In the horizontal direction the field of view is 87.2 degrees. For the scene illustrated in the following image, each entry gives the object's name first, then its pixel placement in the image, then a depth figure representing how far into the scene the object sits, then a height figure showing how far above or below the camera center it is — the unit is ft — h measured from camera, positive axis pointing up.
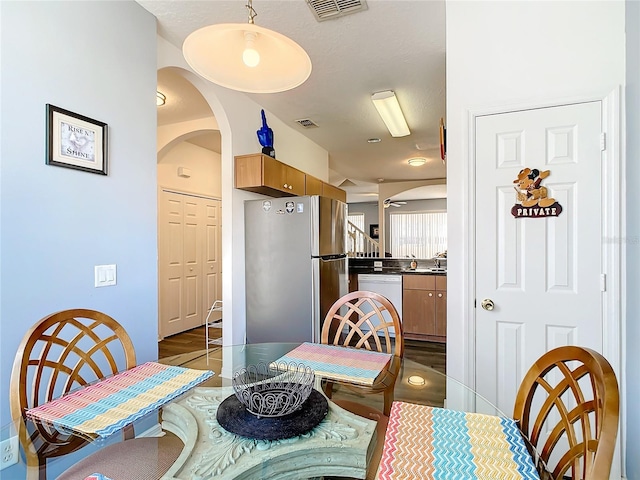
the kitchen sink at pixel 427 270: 13.83 -1.41
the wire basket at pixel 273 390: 3.23 -1.62
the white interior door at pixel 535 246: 5.56 -0.17
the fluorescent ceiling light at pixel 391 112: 10.26 +4.23
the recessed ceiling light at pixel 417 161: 18.30 +4.19
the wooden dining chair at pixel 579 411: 2.11 -1.34
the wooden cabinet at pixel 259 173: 9.93 +1.93
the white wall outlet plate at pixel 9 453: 3.11 -2.01
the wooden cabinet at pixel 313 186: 13.17 +2.09
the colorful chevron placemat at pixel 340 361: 4.37 -1.79
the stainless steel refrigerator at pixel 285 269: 10.11 -0.97
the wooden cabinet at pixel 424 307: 13.51 -2.89
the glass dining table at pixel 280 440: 2.69 -1.80
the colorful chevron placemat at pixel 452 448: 2.44 -1.72
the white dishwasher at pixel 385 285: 14.25 -2.07
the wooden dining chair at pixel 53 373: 3.15 -1.68
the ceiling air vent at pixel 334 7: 6.38 +4.46
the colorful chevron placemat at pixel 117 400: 3.09 -1.68
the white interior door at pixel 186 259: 14.30 -1.03
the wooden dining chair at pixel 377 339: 4.27 -1.72
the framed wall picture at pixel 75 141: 5.05 +1.55
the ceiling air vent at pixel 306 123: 12.55 +4.37
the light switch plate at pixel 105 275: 5.72 -0.65
